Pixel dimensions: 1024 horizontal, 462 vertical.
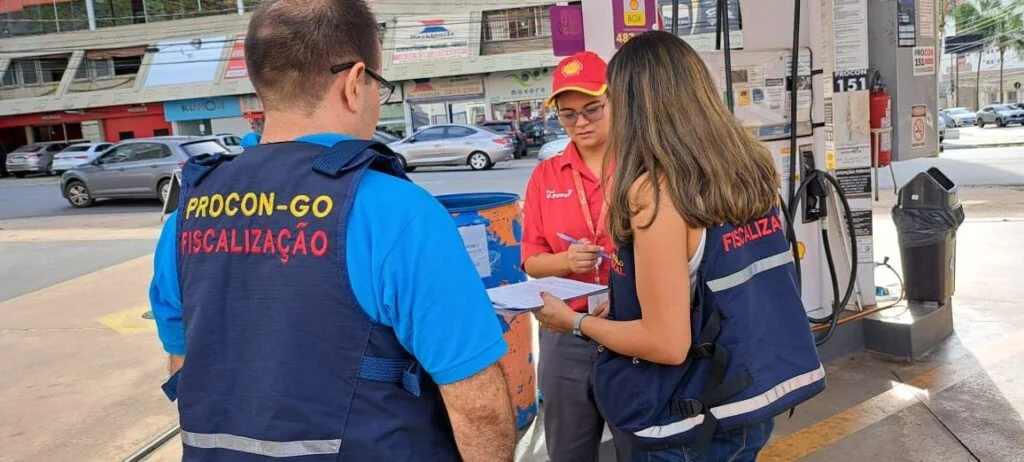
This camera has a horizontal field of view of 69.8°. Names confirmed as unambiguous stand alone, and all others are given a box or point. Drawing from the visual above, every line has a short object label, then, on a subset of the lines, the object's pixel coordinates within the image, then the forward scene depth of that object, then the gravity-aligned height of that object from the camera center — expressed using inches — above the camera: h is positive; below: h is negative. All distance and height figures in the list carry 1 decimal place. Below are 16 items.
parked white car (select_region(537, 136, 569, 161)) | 685.9 -16.2
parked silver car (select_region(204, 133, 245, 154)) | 666.1 +14.7
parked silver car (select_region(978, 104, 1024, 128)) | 1416.1 -37.9
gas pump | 156.9 -1.2
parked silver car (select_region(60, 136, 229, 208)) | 597.0 -5.5
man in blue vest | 49.7 -10.0
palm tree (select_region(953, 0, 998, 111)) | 1876.2 +201.0
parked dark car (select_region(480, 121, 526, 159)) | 905.9 +1.8
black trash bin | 175.0 -31.4
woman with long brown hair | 65.1 -13.9
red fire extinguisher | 179.6 -3.9
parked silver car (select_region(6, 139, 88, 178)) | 1101.1 +18.3
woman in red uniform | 96.8 -14.5
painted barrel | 130.0 -21.4
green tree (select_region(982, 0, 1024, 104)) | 1838.1 +170.6
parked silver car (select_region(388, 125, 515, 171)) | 782.5 -9.8
